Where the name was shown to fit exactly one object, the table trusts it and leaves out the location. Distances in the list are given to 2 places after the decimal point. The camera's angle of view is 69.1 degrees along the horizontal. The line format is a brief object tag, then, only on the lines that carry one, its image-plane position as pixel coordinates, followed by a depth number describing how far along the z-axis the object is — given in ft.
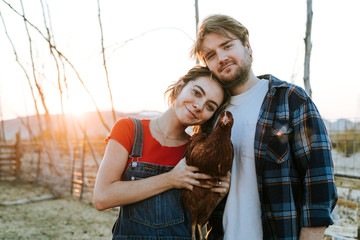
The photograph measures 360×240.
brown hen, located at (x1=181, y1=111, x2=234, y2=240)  4.53
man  3.98
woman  4.35
